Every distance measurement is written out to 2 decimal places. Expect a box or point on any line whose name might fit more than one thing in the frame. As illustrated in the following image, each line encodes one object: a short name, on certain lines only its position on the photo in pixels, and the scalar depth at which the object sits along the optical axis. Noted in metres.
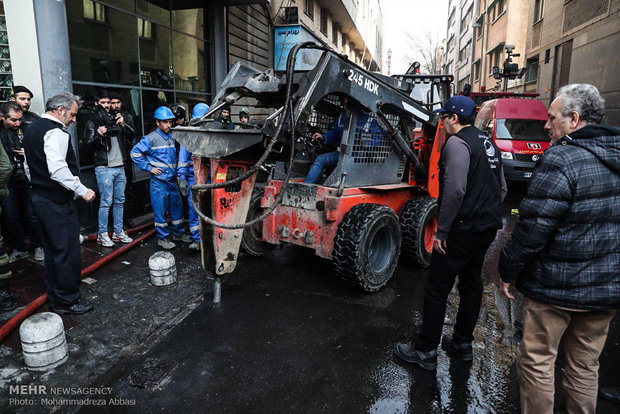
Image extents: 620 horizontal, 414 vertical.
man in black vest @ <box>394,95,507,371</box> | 2.98
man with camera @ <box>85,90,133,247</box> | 5.67
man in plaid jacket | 2.10
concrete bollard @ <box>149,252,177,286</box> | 4.60
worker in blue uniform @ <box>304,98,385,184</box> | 4.68
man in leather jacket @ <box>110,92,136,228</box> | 6.10
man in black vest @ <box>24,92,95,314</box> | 3.69
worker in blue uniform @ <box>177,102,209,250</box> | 5.74
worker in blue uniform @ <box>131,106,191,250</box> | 5.67
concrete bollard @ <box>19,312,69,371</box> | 3.04
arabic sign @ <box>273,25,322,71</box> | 12.12
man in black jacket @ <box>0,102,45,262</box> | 4.94
